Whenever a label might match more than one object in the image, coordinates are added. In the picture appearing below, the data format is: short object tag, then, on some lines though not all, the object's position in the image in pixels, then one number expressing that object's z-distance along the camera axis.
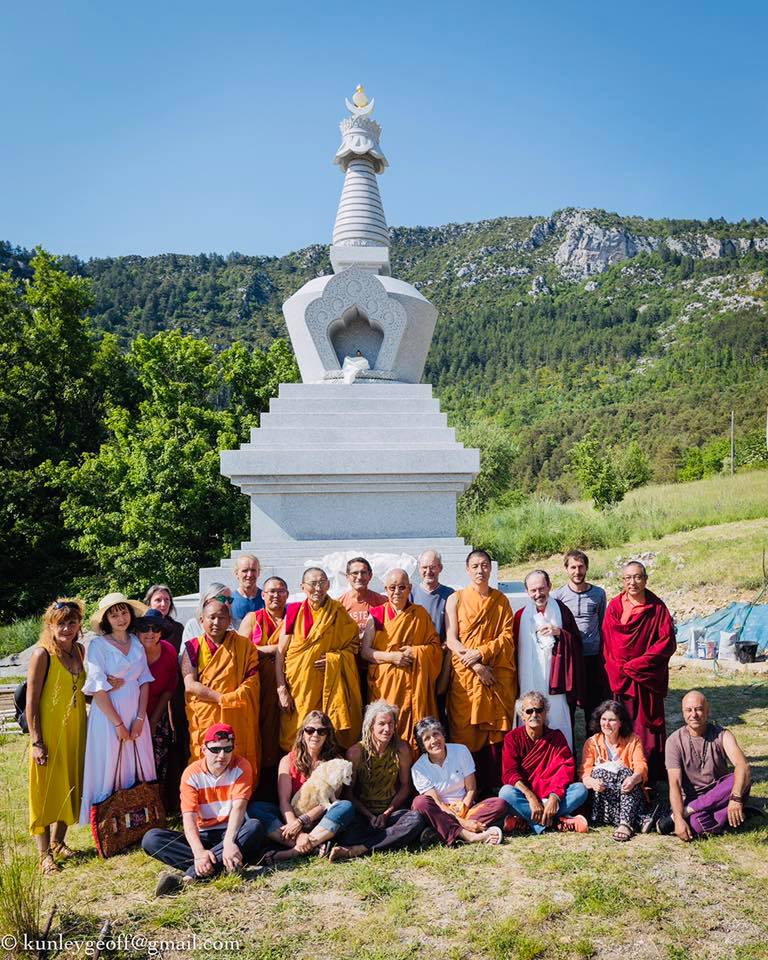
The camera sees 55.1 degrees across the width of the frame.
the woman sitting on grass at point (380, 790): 4.33
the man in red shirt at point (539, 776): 4.61
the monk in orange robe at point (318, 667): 4.96
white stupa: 8.22
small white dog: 4.39
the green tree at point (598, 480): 25.08
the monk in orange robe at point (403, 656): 5.08
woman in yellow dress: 4.45
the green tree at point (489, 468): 29.52
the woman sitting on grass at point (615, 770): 4.58
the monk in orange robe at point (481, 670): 5.18
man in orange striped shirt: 4.01
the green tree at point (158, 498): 15.61
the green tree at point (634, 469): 33.94
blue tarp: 10.79
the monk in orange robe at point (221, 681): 4.72
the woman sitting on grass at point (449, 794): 4.43
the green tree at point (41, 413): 17.88
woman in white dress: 4.55
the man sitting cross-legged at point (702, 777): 4.43
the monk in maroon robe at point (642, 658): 5.30
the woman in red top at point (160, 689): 4.99
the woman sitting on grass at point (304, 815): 4.27
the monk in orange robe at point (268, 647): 5.08
